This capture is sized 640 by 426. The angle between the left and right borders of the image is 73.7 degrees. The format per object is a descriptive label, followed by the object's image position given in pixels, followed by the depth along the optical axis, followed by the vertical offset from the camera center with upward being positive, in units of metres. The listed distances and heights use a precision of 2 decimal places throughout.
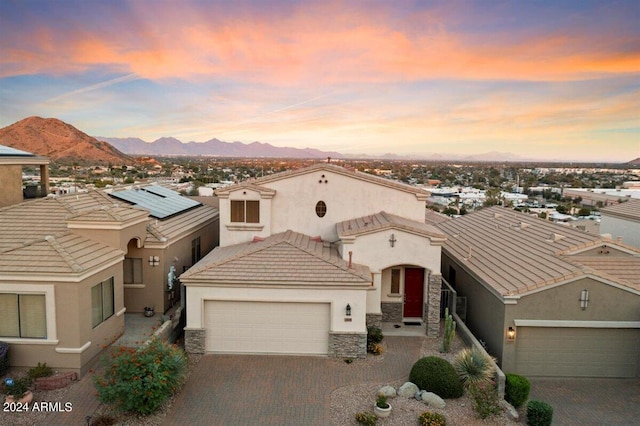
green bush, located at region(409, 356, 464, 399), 12.40 -6.08
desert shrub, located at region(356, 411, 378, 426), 11.00 -6.42
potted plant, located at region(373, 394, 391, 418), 11.36 -6.33
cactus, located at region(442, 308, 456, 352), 14.97 -5.72
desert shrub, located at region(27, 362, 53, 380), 12.38 -6.02
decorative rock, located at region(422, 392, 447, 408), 11.93 -6.43
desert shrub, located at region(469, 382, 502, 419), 11.55 -6.26
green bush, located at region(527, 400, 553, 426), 11.38 -6.43
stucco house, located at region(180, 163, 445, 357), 15.04 -3.61
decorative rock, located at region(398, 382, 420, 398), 12.48 -6.42
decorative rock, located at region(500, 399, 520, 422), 11.78 -6.67
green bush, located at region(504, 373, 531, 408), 12.48 -6.38
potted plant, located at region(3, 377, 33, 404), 11.36 -6.14
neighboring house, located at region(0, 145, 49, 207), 17.70 -0.23
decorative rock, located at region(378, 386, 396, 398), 12.33 -6.39
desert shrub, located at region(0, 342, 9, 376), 12.48 -5.66
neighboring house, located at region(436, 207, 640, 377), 14.09 -4.81
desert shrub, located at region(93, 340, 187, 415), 10.76 -5.47
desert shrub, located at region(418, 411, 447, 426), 10.85 -6.34
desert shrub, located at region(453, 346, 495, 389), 12.66 -5.94
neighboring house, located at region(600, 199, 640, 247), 23.14 -2.68
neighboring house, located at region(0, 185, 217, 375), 12.84 -3.59
